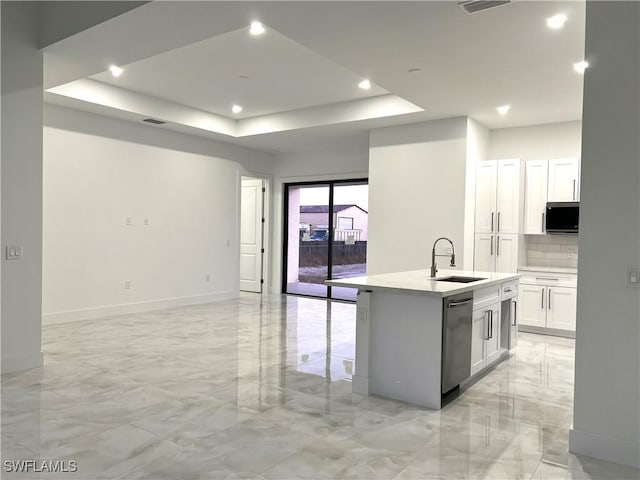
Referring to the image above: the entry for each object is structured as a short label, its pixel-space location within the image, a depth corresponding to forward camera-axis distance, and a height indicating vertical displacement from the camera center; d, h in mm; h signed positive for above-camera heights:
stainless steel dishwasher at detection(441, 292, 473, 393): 3439 -795
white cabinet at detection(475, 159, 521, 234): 6344 +534
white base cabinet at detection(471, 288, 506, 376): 3959 -830
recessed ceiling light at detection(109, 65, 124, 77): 5574 +1869
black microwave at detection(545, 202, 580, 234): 5977 +246
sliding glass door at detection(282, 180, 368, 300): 8805 -58
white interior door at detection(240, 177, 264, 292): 9688 -79
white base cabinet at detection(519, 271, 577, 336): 5883 -839
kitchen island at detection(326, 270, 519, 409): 3428 -771
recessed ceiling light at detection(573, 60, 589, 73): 4436 +1613
